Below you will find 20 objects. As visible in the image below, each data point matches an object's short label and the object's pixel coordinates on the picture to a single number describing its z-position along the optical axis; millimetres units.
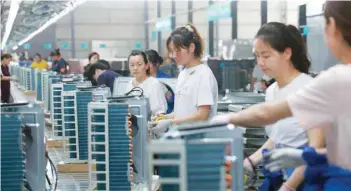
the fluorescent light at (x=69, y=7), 11659
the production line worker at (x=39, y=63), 17688
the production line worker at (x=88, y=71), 7927
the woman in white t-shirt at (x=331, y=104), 1845
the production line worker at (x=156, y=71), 5384
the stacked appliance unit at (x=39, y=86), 9023
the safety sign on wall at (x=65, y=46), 31266
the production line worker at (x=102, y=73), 7109
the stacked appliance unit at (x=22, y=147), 2641
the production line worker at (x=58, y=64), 14159
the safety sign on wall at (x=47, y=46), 32219
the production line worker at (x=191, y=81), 3381
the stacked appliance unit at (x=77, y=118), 4668
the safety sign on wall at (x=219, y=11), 13234
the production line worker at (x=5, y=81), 12853
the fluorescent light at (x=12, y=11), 9064
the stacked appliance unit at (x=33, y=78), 12377
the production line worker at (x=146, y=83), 4547
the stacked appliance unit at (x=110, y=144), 3279
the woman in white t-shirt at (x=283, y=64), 2400
